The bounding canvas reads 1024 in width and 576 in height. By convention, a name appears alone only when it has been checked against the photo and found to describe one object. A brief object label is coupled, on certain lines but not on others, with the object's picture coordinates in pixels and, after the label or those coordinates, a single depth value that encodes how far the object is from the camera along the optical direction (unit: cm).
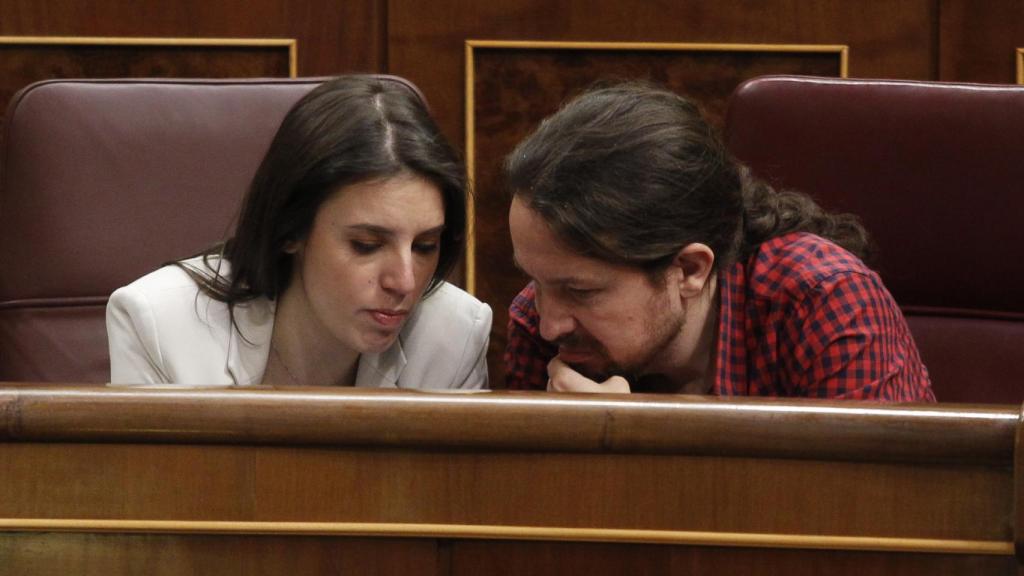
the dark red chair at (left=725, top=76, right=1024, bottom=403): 564
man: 542
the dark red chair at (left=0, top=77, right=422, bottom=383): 565
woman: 552
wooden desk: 499
